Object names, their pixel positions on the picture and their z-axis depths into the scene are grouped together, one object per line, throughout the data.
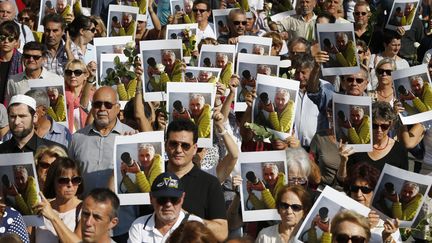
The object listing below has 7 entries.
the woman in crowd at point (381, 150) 12.06
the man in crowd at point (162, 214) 9.77
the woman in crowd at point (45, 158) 11.02
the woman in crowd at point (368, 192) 10.29
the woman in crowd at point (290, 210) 10.26
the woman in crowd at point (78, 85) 13.61
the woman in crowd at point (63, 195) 10.34
